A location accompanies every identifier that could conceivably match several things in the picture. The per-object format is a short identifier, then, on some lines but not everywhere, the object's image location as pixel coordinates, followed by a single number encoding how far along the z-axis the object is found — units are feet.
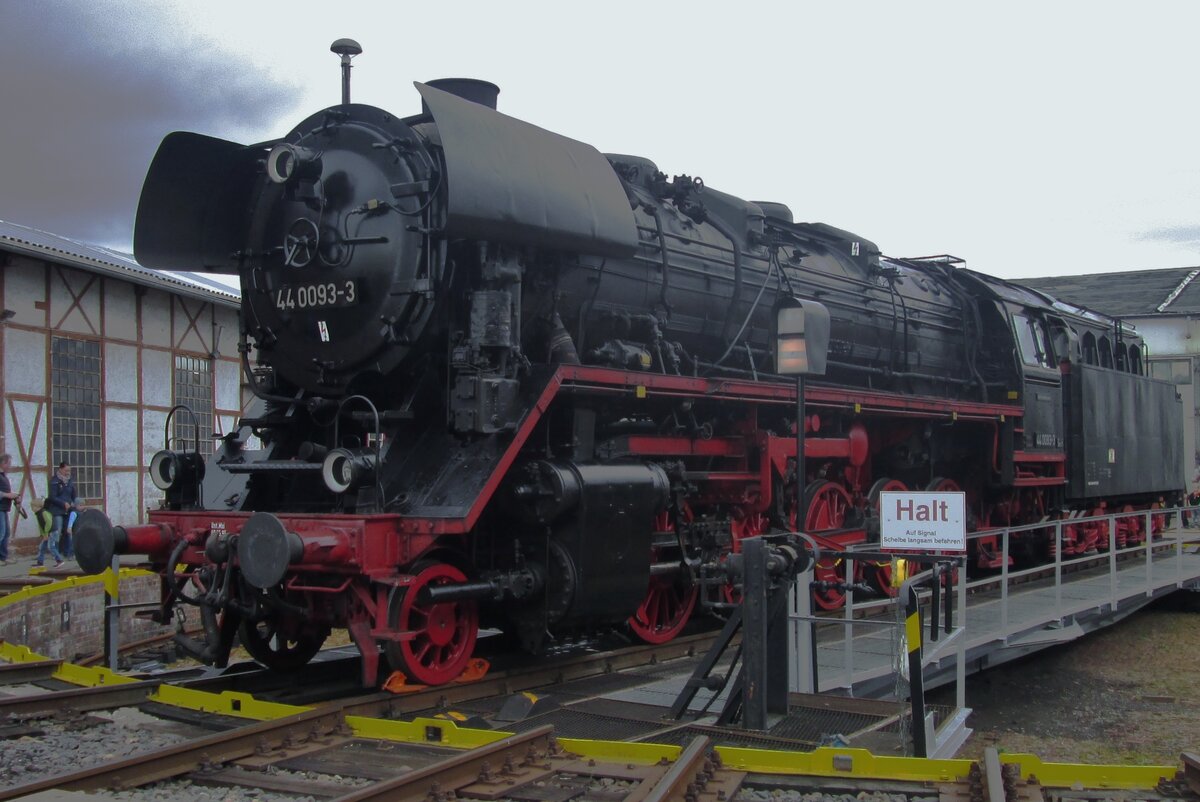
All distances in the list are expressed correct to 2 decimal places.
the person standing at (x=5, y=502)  45.21
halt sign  22.29
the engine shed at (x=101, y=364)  50.72
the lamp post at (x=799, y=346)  24.67
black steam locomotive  22.22
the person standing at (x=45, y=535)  47.26
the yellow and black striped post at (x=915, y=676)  17.69
